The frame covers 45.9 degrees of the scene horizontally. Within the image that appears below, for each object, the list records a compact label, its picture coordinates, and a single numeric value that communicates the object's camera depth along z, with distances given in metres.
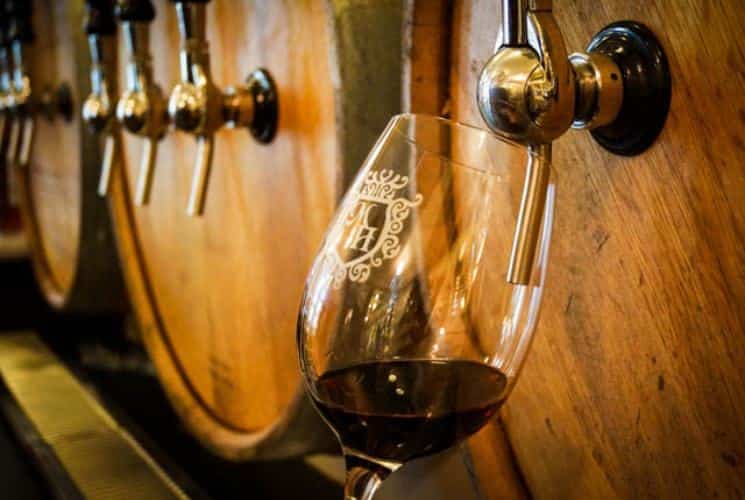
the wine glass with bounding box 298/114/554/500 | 0.47
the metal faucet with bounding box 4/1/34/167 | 1.65
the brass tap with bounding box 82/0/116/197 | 1.15
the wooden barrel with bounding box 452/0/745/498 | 0.42
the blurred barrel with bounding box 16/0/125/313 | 1.47
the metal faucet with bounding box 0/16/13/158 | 1.78
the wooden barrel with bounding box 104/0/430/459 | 0.66
